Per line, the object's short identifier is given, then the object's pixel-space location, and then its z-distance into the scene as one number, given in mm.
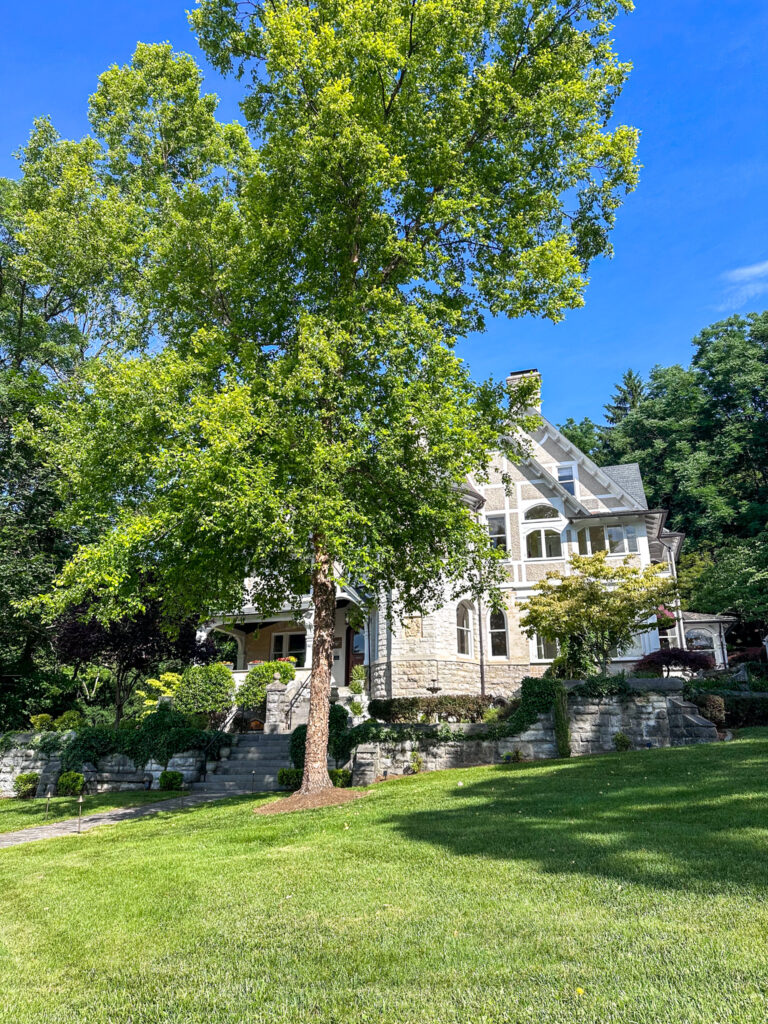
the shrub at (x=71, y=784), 16484
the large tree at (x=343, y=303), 10617
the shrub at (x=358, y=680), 22500
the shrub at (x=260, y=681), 20906
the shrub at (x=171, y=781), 16172
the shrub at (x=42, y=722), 20047
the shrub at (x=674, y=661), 20438
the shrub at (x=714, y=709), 15320
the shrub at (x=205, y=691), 20531
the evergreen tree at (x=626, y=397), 54875
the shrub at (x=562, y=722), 14216
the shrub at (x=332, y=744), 14930
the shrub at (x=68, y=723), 19111
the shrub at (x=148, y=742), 16750
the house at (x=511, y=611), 22336
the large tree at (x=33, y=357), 19328
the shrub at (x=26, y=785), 17375
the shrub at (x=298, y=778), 13891
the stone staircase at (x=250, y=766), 15469
